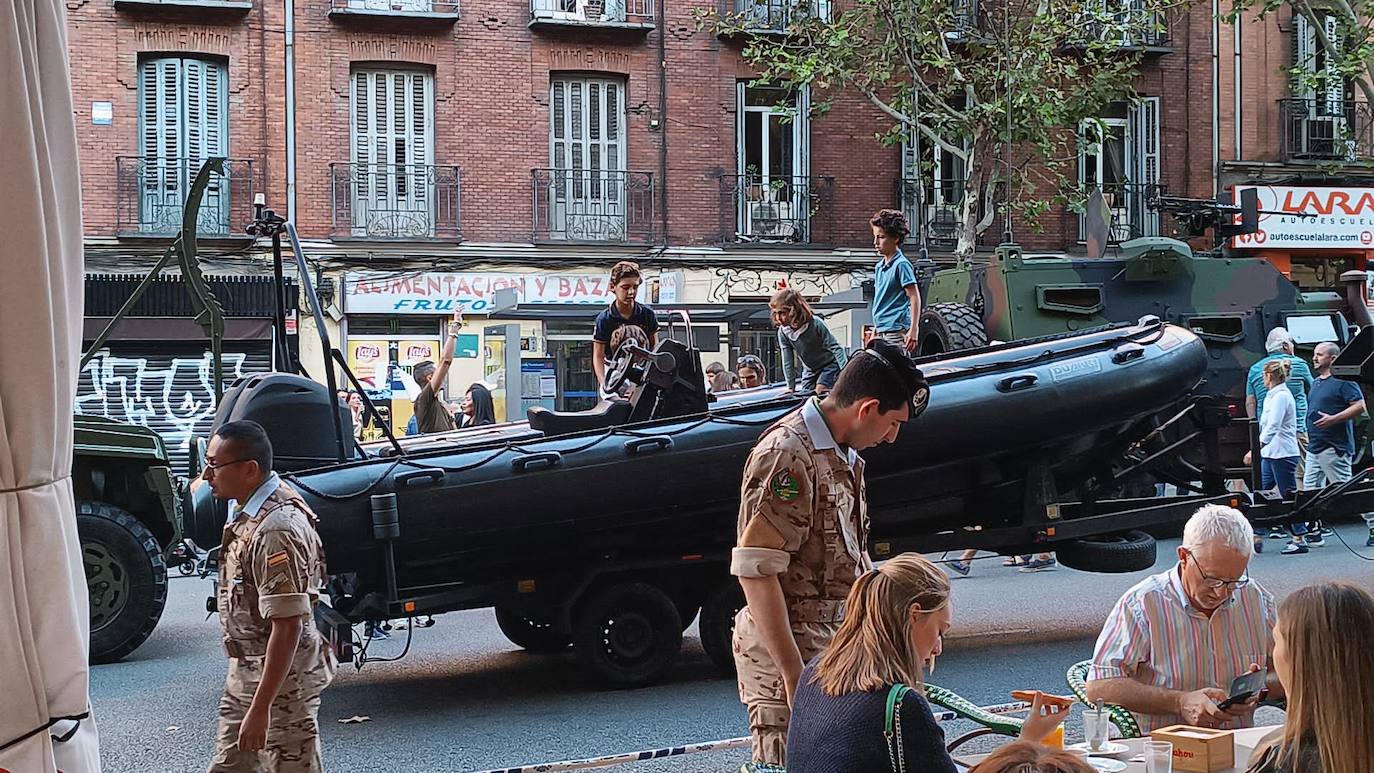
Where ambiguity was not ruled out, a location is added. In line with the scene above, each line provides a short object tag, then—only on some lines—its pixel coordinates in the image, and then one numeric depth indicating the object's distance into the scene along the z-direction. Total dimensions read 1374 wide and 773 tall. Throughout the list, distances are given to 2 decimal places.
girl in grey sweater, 9.70
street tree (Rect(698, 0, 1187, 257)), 22.48
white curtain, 2.64
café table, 4.11
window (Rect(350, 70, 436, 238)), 23.53
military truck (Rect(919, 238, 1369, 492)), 13.02
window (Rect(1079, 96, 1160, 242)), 26.36
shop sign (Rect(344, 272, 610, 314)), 23.34
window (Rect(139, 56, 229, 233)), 22.91
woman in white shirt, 12.84
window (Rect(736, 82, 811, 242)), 25.02
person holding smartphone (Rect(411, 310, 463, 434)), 12.19
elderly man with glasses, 4.83
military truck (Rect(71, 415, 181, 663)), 9.54
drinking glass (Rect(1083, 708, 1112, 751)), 4.27
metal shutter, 21.88
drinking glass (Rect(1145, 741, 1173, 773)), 3.95
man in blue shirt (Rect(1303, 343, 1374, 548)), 13.61
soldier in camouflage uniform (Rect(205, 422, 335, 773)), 4.74
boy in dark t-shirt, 9.31
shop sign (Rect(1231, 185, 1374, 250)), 25.95
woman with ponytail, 3.50
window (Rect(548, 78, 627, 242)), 24.41
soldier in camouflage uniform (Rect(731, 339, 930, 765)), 4.38
